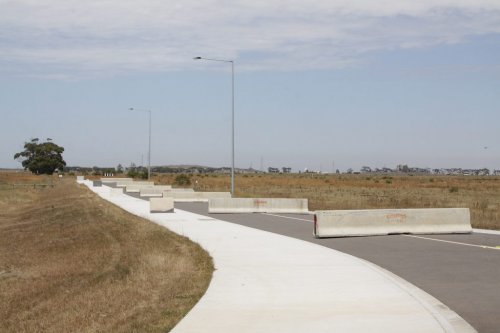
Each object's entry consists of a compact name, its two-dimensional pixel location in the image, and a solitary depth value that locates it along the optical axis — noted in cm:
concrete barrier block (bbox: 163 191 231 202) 4056
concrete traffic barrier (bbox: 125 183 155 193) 5747
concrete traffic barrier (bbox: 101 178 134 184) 8686
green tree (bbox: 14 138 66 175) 16838
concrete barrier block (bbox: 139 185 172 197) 4890
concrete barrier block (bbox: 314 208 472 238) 1927
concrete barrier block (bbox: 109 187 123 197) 4851
